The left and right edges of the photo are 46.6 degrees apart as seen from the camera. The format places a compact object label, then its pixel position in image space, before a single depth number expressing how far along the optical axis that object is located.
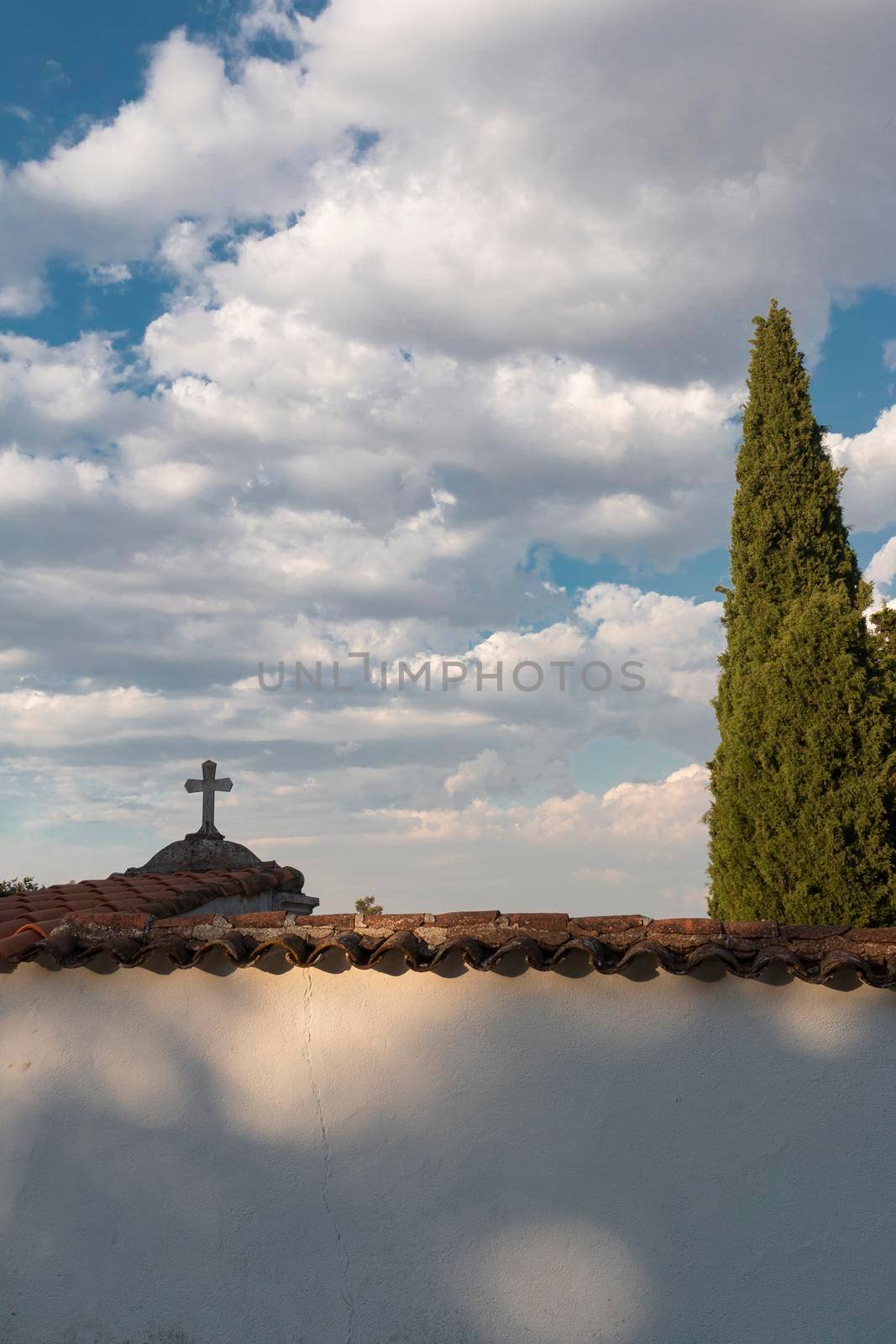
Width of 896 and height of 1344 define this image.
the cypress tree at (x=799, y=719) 10.80
